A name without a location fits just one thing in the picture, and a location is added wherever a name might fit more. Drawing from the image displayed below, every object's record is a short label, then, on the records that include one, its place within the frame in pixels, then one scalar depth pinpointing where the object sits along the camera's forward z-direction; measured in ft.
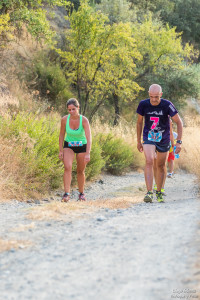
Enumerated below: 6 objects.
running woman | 42.11
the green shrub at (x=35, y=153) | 48.93
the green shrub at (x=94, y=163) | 65.36
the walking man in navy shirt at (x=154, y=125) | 40.60
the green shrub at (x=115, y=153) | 81.46
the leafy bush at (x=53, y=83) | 125.49
